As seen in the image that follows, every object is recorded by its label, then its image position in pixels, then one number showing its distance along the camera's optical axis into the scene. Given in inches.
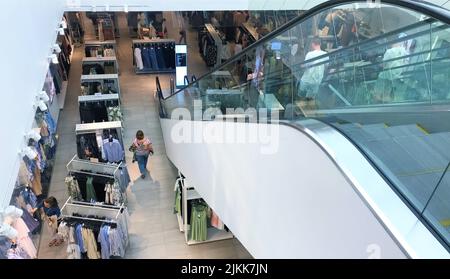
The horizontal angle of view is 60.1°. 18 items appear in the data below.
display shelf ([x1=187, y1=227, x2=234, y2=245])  289.3
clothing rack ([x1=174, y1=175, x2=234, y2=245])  277.4
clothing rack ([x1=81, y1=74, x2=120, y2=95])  408.9
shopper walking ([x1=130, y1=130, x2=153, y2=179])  332.2
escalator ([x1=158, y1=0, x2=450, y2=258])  93.3
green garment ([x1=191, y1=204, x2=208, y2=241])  276.1
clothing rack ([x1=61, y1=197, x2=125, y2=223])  252.5
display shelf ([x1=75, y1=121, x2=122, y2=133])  331.6
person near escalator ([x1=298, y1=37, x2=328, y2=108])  163.3
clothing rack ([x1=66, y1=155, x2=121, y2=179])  297.0
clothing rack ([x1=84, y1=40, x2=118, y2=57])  492.4
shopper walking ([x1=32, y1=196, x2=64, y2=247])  259.9
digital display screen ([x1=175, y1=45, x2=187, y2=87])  503.2
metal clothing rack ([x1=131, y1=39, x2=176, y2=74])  525.2
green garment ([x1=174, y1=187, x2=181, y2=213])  289.7
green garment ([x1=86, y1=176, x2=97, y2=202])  288.0
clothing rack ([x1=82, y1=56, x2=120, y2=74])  451.5
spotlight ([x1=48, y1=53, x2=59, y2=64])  254.1
